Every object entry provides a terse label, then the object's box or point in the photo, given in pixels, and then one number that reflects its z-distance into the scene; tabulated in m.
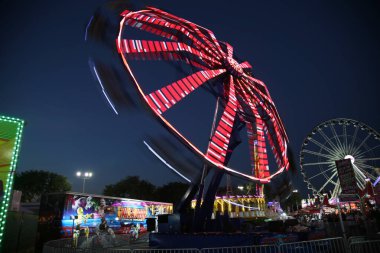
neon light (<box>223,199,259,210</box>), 40.42
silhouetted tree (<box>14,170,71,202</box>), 51.69
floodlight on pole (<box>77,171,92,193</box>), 29.39
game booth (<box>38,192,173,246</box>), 16.09
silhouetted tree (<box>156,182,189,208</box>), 70.51
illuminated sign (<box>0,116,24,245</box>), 7.29
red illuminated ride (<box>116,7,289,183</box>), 10.66
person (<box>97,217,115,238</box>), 16.47
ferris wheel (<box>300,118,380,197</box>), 33.50
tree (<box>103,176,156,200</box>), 68.38
